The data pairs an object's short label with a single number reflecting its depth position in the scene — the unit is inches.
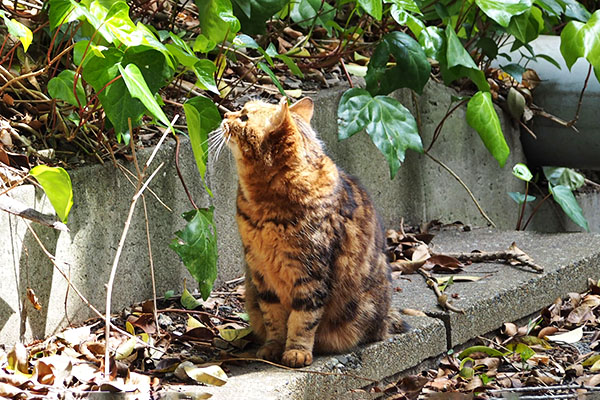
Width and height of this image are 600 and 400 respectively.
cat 233.0
